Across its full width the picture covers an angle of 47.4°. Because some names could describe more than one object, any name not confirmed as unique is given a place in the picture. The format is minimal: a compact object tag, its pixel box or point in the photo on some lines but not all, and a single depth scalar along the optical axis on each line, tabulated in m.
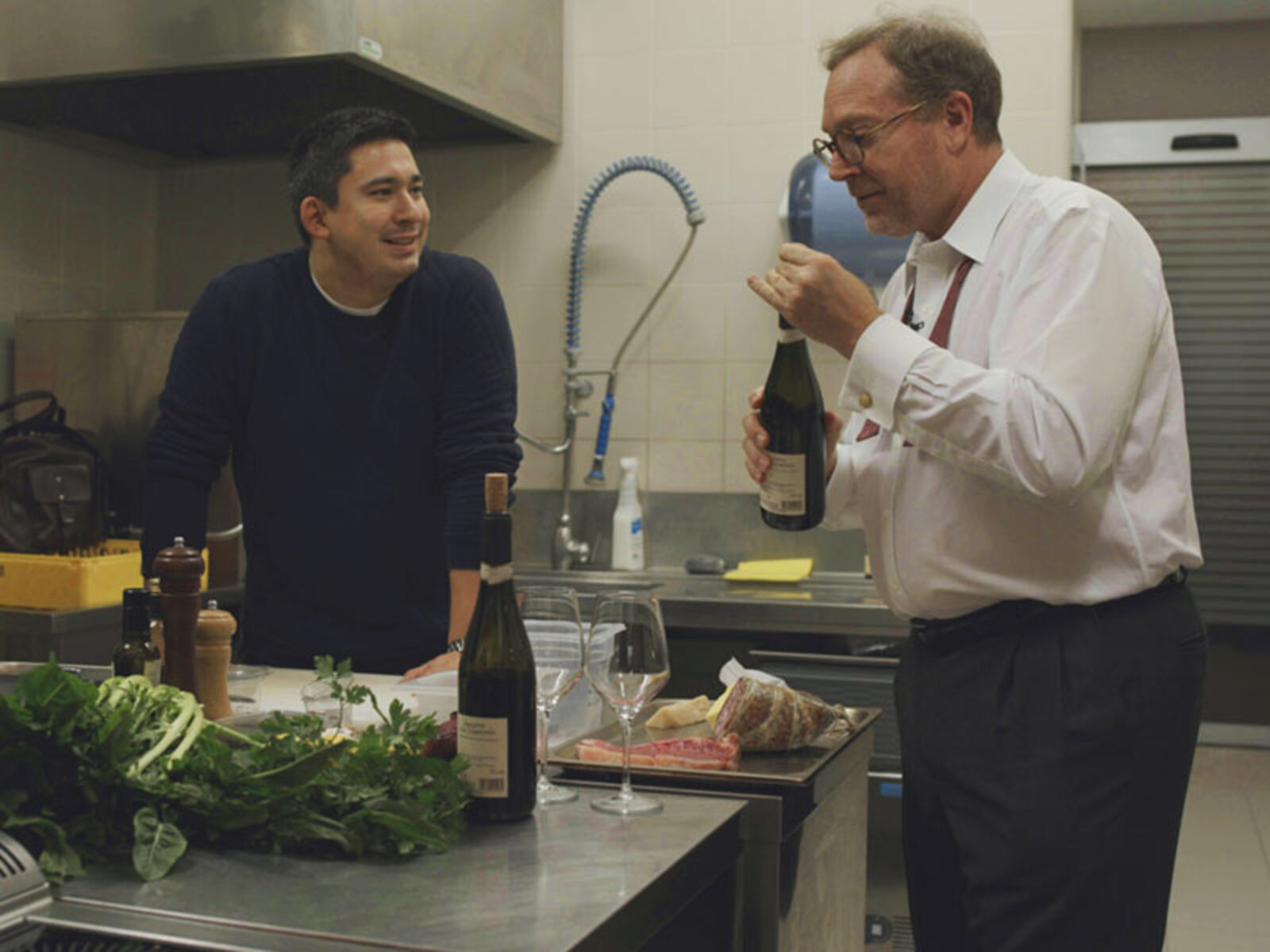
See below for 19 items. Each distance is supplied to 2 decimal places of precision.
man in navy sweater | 2.44
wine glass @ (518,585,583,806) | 1.31
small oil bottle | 1.44
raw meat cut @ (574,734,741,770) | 1.45
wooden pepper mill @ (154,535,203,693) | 1.49
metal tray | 1.42
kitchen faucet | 3.71
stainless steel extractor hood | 3.04
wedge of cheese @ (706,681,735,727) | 1.60
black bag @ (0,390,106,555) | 3.13
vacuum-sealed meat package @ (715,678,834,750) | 1.51
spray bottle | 3.69
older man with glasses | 1.58
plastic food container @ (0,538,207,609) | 3.01
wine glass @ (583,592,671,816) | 1.32
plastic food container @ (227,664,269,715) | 1.73
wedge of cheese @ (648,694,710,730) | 1.65
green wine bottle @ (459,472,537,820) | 1.25
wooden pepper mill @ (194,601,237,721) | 1.58
